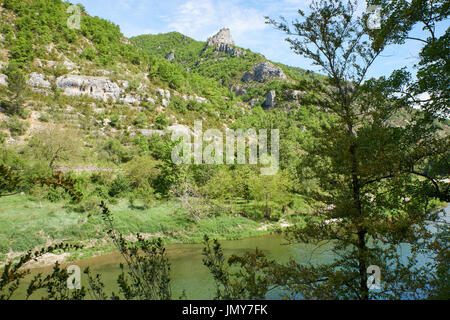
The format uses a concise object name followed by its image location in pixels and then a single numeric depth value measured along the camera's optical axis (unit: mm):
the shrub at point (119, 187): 23141
